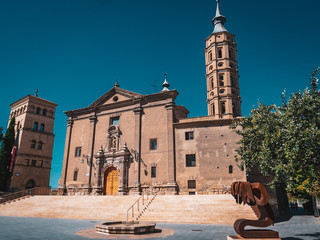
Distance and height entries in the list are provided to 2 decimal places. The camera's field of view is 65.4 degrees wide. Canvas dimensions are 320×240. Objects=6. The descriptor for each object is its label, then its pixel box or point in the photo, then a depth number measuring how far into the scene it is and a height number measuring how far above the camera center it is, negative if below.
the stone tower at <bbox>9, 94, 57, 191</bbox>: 39.75 +7.28
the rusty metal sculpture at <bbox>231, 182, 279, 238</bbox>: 9.66 -0.55
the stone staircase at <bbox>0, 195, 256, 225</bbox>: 17.41 -1.75
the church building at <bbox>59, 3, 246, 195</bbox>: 26.61 +5.25
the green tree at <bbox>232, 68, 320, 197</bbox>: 11.38 +2.24
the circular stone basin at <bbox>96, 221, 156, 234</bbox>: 11.64 -1.95
